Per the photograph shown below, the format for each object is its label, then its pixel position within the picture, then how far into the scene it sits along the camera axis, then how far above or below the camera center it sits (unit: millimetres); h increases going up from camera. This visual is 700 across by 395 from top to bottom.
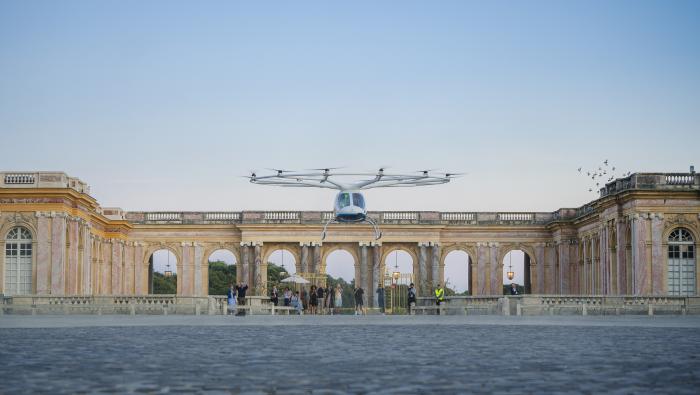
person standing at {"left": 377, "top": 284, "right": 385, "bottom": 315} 60812 -1726
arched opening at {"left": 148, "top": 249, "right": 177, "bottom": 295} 109562 -1410
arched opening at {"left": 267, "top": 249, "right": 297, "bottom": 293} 117188 -376
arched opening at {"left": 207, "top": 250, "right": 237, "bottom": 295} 111562 -739
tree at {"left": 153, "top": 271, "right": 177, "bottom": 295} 109562 -1567
